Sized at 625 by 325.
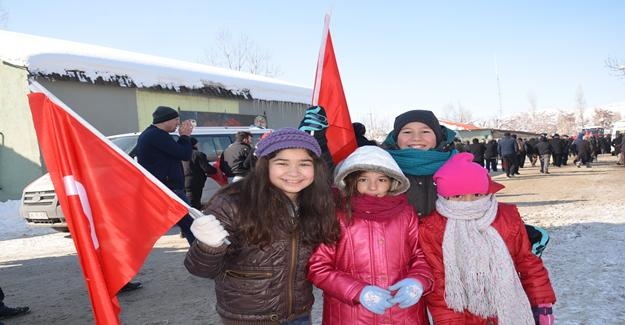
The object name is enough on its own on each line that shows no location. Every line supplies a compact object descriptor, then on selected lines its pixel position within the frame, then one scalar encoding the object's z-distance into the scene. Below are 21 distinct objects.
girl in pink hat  2.18
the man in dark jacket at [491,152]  20.58
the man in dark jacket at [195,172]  7.43
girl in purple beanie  2.04
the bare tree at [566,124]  96.95
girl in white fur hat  2.08
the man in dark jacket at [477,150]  18.89
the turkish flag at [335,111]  3.57
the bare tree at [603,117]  84.19
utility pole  61.96
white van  7.91
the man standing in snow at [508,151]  16.91
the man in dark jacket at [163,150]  5.05
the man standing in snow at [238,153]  7.27
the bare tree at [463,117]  102.00
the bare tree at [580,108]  102.03
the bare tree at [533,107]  107.07
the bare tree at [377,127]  89.53
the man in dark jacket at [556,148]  21.92
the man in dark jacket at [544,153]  18.78
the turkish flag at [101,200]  2.09
